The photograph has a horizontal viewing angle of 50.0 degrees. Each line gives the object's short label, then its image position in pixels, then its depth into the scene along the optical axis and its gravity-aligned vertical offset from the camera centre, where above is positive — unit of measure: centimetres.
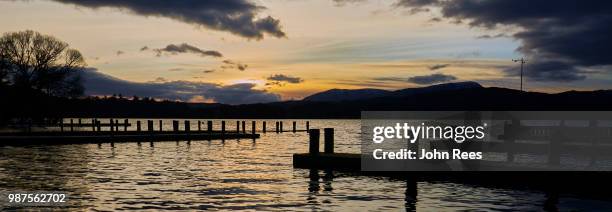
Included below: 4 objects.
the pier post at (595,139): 2409 -116
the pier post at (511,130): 2677 -88
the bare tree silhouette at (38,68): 8244 +635
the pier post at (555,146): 2322 -135
